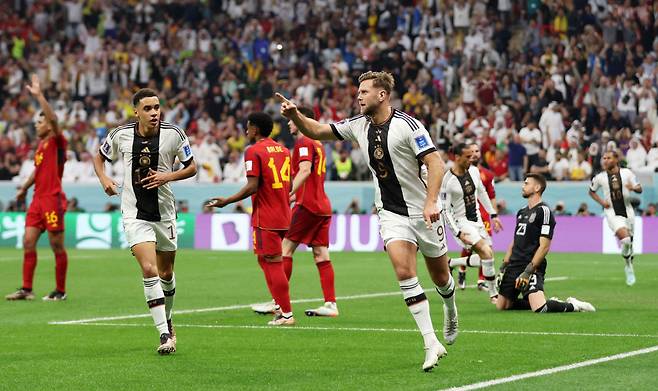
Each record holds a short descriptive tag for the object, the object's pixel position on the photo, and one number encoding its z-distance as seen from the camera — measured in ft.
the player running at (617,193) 71.67
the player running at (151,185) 37.14
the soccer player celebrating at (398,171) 33.35
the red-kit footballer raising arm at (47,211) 57.16
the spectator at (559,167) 102.99
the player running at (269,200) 45.29
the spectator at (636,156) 99.71
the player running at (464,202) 59.98
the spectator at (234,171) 111.96
